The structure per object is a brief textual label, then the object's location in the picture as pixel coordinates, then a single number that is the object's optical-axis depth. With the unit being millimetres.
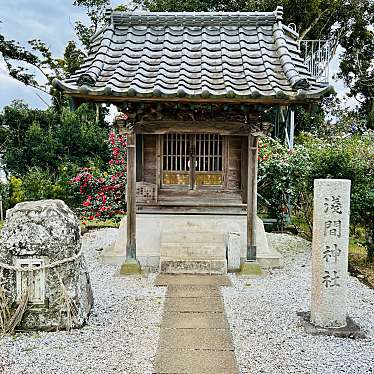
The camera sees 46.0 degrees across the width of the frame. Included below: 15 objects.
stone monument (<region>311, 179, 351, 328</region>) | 5188
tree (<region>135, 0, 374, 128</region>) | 18453
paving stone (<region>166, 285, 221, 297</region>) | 6555
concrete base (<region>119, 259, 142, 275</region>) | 7633
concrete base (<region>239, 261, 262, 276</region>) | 7641
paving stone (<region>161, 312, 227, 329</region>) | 5359
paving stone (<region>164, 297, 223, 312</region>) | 5949
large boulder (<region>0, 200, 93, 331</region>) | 5168
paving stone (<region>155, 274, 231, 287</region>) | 7164
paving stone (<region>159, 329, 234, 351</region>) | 4777
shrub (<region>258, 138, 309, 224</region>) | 11398
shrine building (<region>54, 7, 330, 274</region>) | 6734
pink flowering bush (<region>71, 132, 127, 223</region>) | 12445
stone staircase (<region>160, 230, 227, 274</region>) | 7770
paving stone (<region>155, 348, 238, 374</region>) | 4250
